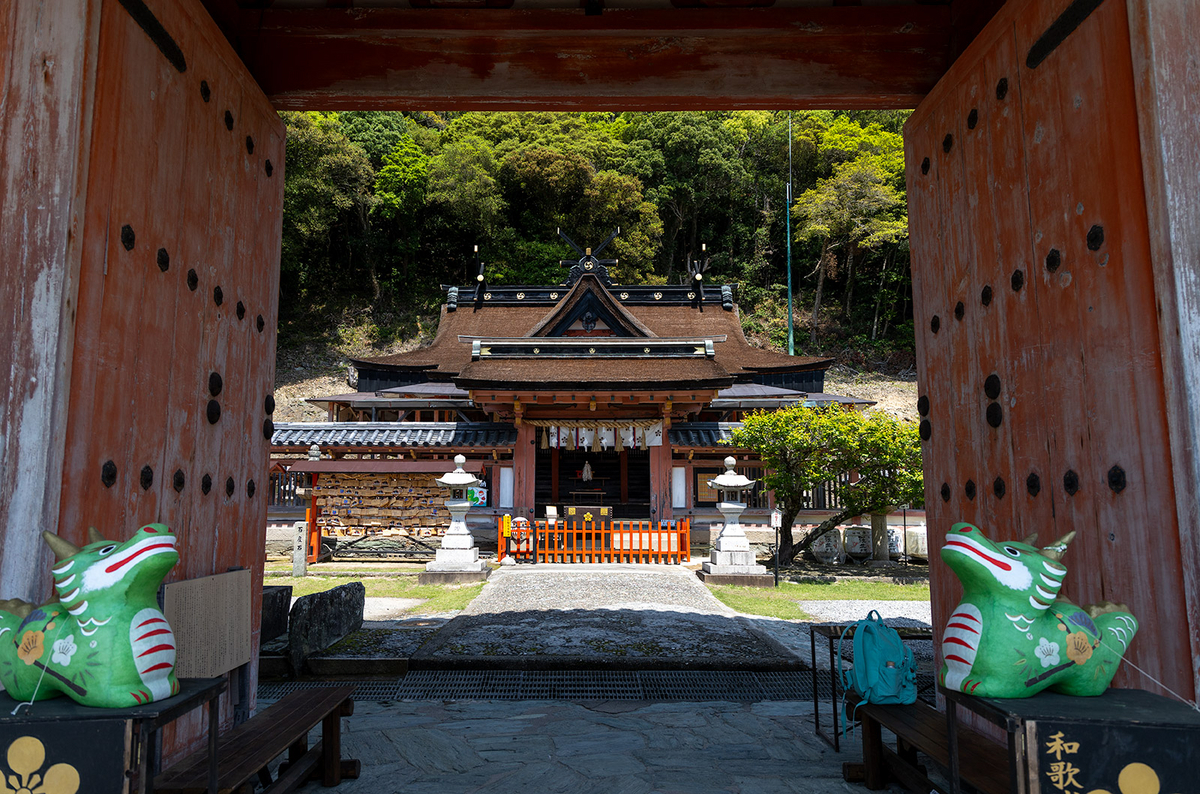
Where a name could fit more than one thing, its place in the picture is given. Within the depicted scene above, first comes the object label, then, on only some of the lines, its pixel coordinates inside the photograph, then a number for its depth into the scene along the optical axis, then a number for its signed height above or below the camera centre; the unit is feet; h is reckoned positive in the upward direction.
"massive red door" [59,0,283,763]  7.98 +2.53
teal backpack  10.02 -2.84
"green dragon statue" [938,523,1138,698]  6.64 -1.56
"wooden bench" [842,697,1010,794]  7.88 -3.47
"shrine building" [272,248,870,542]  43.86 +4.61
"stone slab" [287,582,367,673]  17.40 -3.85
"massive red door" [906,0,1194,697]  7.53 +2.07
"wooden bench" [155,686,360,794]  7.72 -3.37
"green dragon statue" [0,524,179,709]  6.21 -1.40
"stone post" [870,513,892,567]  43.80 -4.18
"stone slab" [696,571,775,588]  33.94 -5.12
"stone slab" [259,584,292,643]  19.50 -3.81
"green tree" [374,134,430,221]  114.93 +50.96
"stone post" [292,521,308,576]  36.58 -3.83
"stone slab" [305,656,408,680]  17.56 -4.77
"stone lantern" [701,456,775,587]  34.06 -3.94
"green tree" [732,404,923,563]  36.35 +1.22
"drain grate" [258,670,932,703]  15.69 -5.00
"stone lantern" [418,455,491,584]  34.40 -3.69
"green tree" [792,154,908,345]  109.91 +44.37
